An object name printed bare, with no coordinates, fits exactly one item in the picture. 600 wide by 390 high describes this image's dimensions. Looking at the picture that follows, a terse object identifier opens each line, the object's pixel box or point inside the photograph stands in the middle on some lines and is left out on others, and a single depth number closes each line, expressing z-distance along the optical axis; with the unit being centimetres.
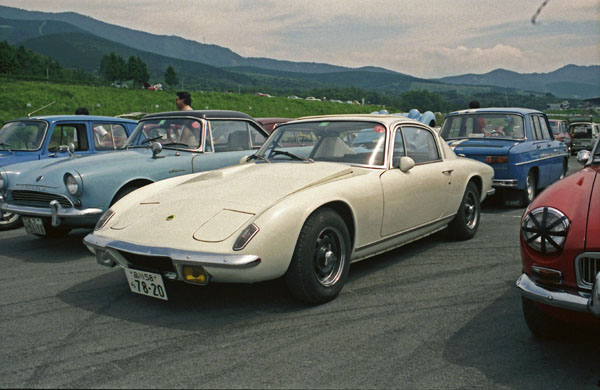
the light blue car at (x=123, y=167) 582
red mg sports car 273
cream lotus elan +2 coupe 357
